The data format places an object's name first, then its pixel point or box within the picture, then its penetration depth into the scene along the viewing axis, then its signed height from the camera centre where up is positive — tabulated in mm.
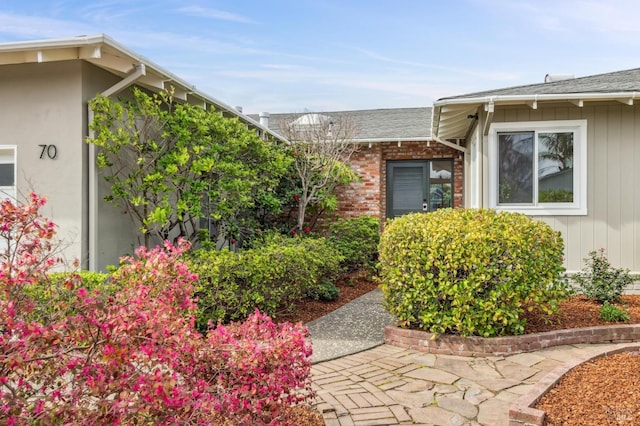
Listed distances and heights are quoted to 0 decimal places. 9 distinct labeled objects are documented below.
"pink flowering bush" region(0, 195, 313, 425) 1676 -617
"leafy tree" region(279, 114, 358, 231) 9312 +1184
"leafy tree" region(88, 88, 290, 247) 5777 +687
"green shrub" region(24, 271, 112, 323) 1884 -386
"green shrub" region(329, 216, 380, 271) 9391 -634
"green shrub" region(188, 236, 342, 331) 5281 -862
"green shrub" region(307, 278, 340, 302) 7301 -1328
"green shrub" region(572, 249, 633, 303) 6250 -992
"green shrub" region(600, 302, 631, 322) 5277 -1219
